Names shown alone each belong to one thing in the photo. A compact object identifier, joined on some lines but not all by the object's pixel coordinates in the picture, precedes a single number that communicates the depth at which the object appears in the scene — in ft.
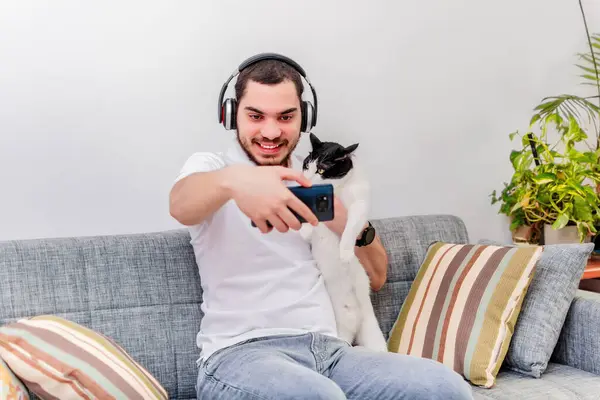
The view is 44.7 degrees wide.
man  4.60
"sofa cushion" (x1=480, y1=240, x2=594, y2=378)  6.39
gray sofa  6.00
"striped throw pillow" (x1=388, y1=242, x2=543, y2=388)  6.36
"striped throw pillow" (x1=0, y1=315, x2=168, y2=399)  4.88
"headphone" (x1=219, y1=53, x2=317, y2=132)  5.86
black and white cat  5.87
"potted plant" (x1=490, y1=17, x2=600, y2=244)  7.85
